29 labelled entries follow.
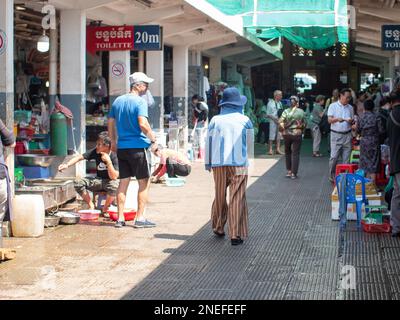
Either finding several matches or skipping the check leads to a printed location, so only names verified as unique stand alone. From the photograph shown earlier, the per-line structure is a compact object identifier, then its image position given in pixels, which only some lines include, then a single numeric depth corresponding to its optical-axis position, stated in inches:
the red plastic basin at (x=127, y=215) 455.6
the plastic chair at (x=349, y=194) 427.8
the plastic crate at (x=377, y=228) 417.4
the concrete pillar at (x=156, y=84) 772.6
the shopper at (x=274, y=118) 903.4
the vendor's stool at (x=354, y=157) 597.8
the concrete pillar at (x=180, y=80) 900.6
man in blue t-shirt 420.2
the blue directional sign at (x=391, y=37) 705.6
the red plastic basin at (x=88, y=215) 454.0
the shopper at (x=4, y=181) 348.5
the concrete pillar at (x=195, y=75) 970.7
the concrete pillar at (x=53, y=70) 552.1
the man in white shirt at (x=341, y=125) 583.8
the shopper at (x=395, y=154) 394.3
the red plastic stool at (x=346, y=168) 528.4
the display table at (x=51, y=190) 445.1
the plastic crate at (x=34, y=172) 509.7
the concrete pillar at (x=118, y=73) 666.2
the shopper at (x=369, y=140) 489.7
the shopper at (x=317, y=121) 898.1
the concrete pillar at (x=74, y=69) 557.6
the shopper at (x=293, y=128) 657.0
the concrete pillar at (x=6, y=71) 423.8
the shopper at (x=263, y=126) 1073.5
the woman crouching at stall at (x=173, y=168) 619.9
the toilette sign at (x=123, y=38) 631.2
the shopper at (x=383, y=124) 483.5
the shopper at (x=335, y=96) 803.8
